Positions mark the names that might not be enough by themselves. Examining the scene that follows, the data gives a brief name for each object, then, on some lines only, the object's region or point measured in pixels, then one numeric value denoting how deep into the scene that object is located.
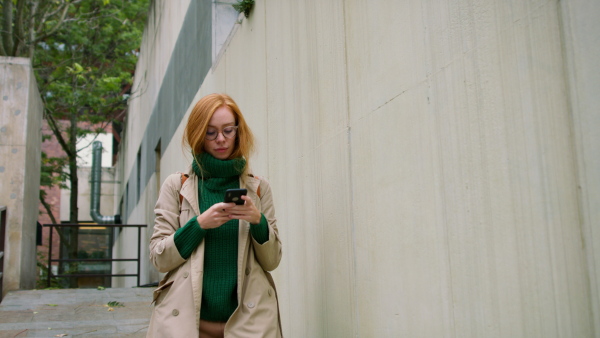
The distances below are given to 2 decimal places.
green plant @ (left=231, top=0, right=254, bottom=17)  5.36
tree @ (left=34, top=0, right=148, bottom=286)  17.33
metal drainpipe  27.60
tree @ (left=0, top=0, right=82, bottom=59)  13.27
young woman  2.29
